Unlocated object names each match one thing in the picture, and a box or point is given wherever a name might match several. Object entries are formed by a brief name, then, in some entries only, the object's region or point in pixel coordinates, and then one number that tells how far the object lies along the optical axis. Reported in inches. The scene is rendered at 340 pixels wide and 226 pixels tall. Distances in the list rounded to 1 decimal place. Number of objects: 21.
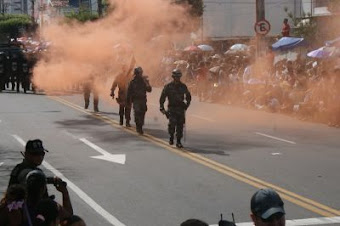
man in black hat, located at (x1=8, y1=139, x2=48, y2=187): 283.0
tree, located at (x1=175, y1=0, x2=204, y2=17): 1588.3
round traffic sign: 1069.8
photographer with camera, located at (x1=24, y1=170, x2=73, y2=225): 244.5
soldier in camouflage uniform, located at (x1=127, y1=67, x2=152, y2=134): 780.6
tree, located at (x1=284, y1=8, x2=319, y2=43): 1371.4
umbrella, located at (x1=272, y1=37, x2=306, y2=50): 1128.2
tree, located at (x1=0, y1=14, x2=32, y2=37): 3868.1
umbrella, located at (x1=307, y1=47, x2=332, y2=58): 964.4
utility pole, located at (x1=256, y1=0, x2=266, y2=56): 1119.6
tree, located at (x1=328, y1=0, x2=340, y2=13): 1276.2
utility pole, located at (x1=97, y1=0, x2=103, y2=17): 1547.2
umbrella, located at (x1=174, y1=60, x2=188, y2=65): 1296.8
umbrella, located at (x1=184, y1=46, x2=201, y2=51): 1418.6
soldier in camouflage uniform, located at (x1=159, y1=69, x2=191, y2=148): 682.8
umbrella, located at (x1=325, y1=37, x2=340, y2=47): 953.5
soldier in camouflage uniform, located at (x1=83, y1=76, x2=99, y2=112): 1018.1
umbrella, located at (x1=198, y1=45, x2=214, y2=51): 1467.8
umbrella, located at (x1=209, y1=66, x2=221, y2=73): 1154.0
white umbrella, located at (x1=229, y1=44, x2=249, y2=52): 1423.7
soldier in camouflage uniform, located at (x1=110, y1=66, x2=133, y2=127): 860.0
